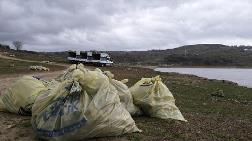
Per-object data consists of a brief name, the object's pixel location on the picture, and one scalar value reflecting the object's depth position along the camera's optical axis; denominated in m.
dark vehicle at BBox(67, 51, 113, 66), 24.55
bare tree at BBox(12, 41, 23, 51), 52.54
